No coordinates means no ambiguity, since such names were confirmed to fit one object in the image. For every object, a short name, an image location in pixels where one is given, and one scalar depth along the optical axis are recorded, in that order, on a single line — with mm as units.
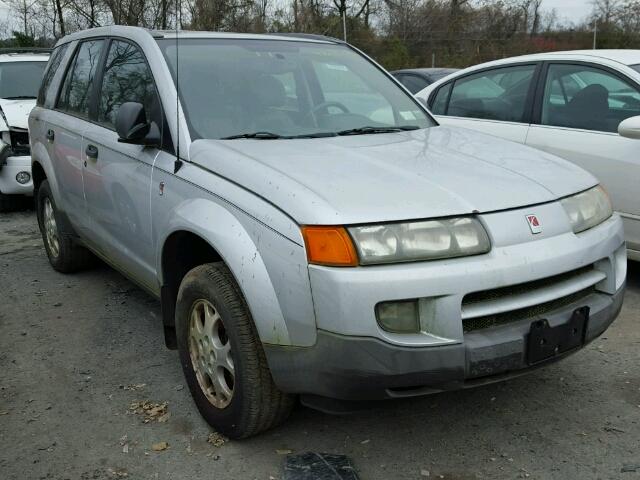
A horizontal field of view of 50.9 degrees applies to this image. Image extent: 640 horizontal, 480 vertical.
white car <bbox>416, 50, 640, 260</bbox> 4359
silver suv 2316
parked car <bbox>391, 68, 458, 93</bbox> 9859
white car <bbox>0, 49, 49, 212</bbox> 7230
